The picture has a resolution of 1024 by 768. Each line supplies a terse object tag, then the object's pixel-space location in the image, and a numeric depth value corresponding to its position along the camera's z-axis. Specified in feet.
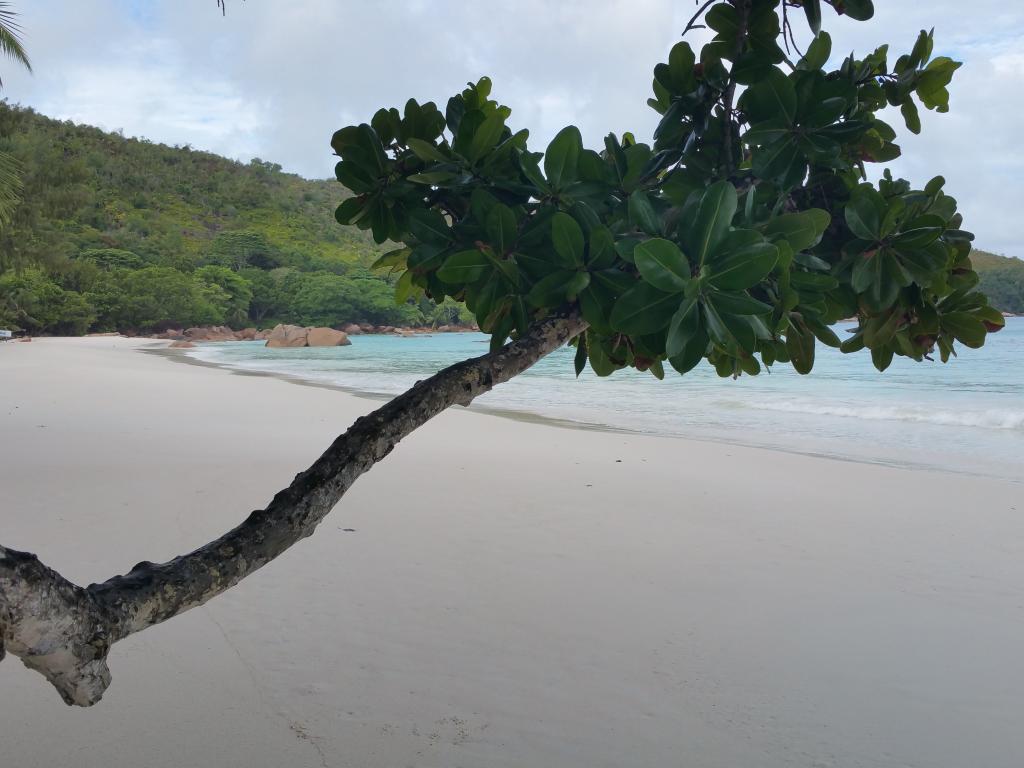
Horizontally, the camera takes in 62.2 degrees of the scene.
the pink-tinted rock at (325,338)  139.13
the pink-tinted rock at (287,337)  136.98
